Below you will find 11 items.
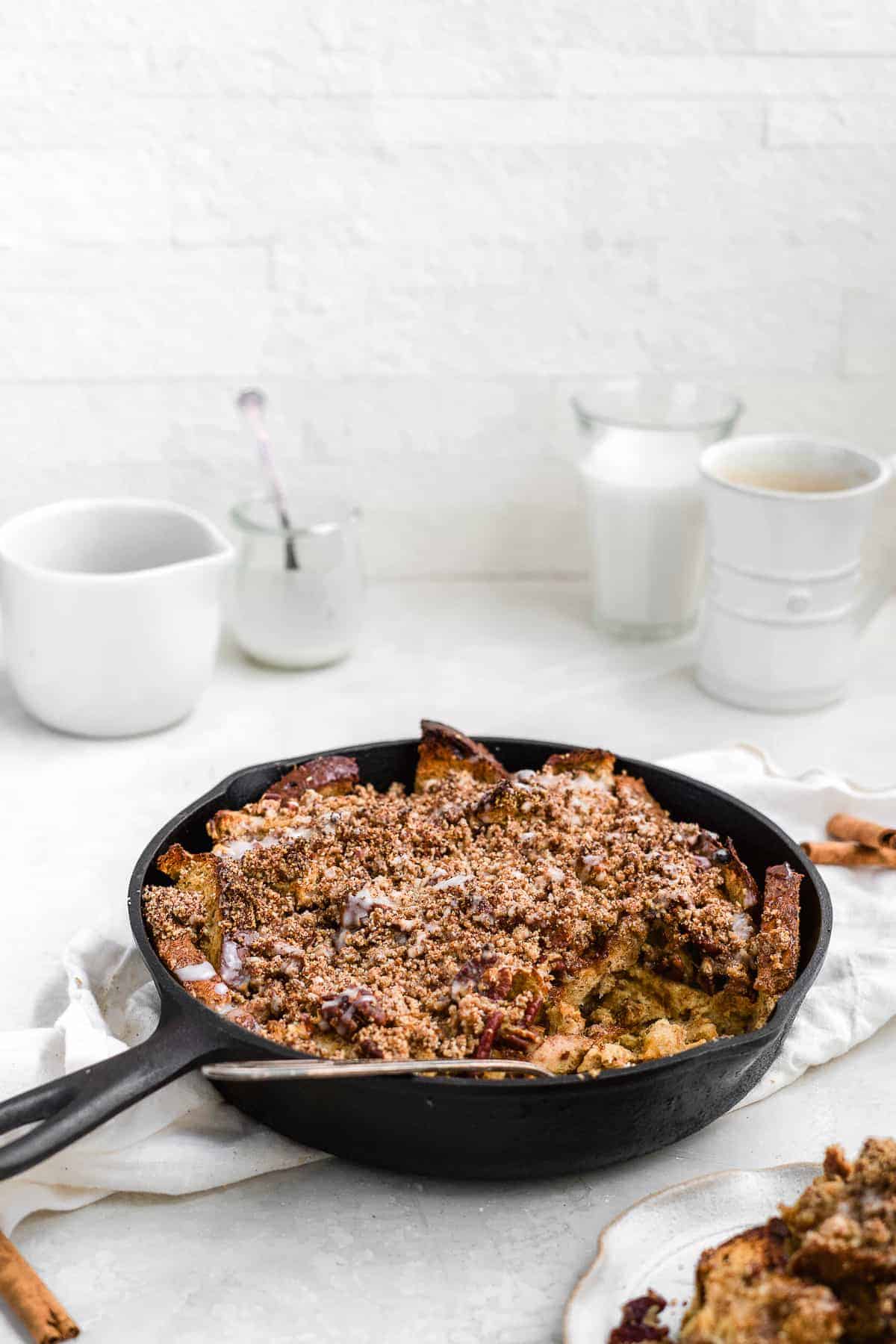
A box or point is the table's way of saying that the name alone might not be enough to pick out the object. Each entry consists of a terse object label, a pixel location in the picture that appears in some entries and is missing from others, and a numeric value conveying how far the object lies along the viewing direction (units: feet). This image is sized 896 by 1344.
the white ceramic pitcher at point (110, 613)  4.59
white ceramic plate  2.62
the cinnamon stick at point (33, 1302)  2.64
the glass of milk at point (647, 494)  5.29
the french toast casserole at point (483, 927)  3.01
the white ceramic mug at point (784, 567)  4.82
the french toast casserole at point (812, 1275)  2.31
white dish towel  2.97
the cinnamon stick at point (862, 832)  4.03
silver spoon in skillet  2.72
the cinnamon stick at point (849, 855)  3.99
